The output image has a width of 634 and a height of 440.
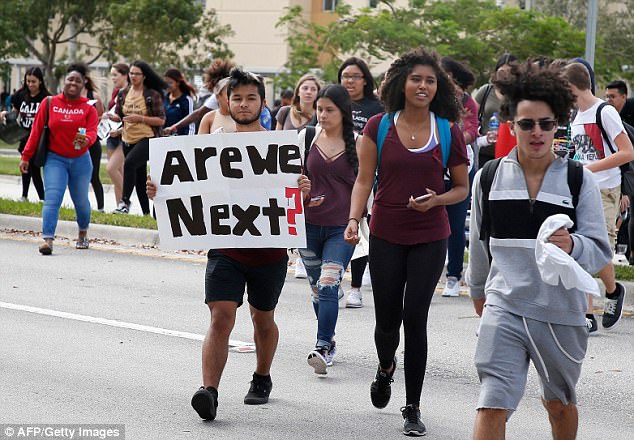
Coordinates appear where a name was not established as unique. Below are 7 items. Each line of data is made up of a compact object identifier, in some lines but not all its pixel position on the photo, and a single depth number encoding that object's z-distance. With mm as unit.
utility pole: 31094
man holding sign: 12398
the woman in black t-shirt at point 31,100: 31516
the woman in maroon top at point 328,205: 14930
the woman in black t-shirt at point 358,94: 18109
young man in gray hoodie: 9258
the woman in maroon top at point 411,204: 12266
